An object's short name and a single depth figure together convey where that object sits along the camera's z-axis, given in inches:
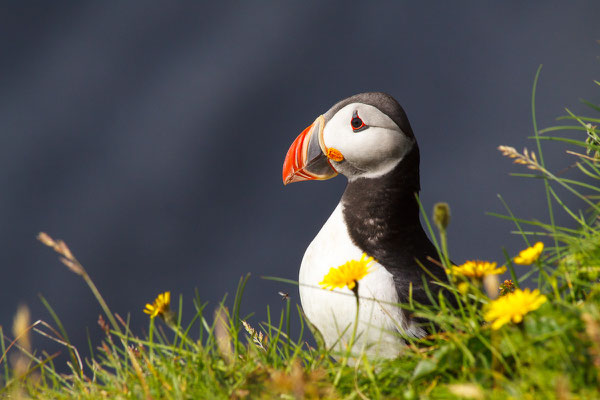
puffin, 249.3
